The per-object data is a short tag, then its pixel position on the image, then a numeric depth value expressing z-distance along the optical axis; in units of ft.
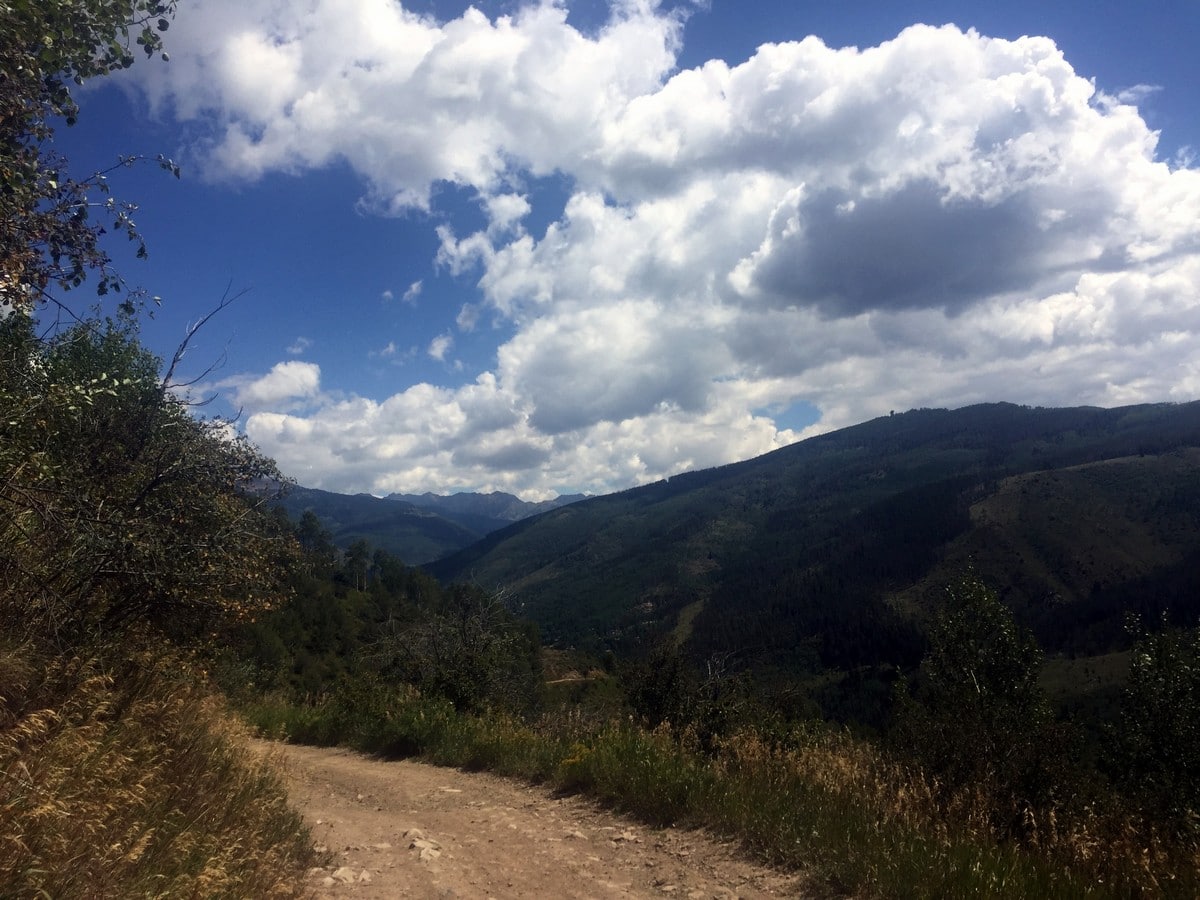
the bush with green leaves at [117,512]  17.35
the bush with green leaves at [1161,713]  66.39
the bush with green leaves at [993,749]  22.79
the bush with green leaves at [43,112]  14.78
